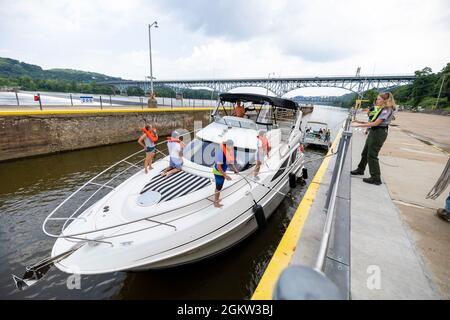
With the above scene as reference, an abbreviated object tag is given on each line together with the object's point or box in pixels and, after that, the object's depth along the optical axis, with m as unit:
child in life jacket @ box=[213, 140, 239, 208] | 3.62
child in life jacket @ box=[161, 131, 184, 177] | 4.81
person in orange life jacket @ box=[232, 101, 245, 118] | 7.39
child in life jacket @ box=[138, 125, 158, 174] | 5.51
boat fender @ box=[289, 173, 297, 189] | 6.52
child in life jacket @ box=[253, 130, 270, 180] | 4.52
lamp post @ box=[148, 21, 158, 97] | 17.09
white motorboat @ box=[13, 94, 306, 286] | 2.90
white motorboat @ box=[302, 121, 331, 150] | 14.60
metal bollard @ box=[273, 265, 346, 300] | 0.93
